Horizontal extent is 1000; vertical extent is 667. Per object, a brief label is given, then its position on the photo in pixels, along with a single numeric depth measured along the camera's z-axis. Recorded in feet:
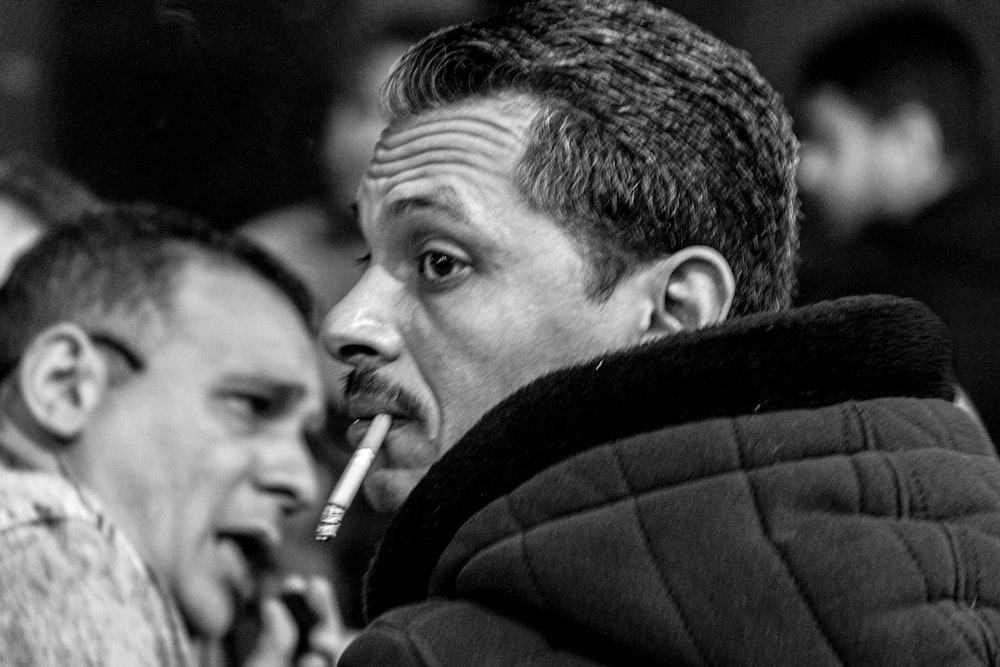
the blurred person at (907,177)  12.27
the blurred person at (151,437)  11.58
